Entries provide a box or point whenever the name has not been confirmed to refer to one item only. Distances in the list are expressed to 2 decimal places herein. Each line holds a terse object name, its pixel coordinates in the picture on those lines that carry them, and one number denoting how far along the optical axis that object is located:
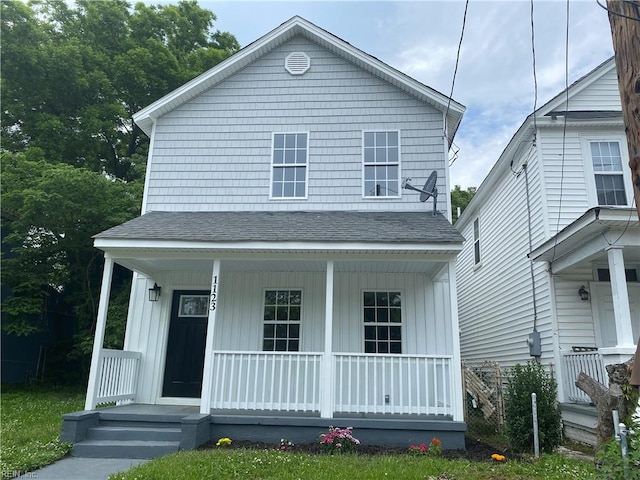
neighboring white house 7.07
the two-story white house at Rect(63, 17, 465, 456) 6.79
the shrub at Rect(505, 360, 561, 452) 6.51
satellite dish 8.30
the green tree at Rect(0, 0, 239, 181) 15.84
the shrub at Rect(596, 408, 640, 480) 3.04
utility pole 2.85
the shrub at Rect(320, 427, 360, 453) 5.93
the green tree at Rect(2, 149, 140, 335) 12.08
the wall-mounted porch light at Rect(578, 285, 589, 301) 8.38
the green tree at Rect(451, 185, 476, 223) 27.58
